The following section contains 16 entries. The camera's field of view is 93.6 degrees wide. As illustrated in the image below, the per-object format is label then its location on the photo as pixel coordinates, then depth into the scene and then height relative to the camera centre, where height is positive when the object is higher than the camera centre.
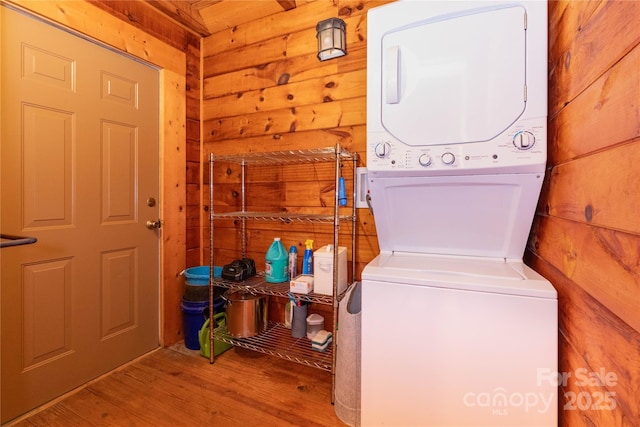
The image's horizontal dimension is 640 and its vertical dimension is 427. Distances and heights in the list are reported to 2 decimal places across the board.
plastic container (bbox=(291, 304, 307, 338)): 1.85 -0.70
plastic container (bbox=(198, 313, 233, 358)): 1.90 -0.85
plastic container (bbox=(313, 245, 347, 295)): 1.58 -0.33
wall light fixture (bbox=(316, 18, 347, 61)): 1.67 +0.97
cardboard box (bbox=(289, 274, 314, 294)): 1.60 -0.41
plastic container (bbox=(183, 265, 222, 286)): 1.99 -0.45
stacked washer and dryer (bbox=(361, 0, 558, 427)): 0.88 +0.00
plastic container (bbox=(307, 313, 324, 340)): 1.83 -0.71
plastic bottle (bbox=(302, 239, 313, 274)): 1.77 -0.29
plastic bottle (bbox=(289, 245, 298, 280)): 1.81 -0.32
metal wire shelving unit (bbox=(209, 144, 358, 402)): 1.54 -0.45
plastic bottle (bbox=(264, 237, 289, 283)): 1.81 -0.33
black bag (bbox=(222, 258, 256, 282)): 1.81 -0.38
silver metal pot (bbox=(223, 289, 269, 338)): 1.82 -0.65
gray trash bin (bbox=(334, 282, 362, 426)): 1.35 -0.71
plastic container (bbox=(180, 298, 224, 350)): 1.96 -0.73
